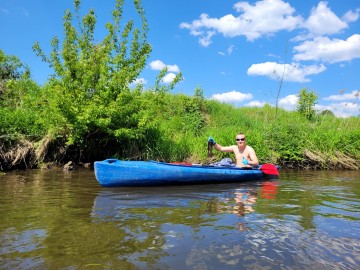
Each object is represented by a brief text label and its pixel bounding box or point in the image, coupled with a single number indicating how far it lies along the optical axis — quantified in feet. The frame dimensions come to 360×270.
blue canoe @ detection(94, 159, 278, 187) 21.06
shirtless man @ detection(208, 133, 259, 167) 27.40
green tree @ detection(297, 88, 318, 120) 58.18
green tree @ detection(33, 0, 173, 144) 29.43
